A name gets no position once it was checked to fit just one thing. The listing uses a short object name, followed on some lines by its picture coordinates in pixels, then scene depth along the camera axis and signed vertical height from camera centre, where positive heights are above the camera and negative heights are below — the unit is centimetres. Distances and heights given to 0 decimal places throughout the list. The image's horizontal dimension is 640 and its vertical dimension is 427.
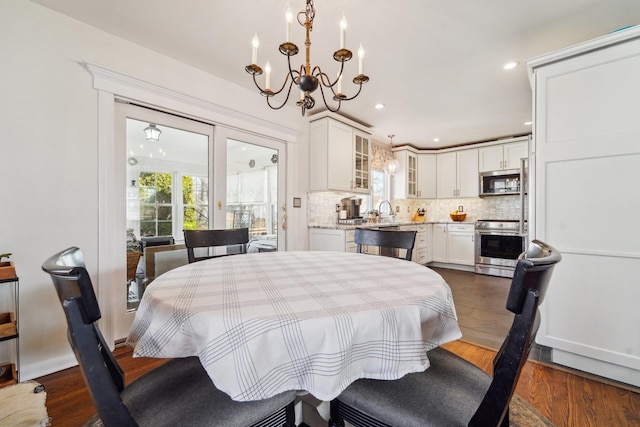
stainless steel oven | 435 -54
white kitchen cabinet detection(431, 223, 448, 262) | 527 -59
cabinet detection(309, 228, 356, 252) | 335 -34
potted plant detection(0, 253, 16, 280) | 146 -32
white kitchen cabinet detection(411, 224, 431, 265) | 489 -62
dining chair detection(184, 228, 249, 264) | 169 -17
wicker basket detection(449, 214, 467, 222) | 542 -8
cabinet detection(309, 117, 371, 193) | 351 +79
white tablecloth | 64 -31
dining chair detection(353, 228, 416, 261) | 173 -17
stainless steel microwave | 471 +56
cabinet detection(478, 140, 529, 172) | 468 +105
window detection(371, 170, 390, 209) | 524 +51
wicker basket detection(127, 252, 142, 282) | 223 -43
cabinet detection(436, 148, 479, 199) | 519 +80
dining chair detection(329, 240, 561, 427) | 57 -53
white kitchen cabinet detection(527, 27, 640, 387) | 165 +12
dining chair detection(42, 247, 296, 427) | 56 -53
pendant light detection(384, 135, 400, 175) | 489 +89
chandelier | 126 +75
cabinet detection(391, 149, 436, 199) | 535 +77
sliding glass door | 221 +18
